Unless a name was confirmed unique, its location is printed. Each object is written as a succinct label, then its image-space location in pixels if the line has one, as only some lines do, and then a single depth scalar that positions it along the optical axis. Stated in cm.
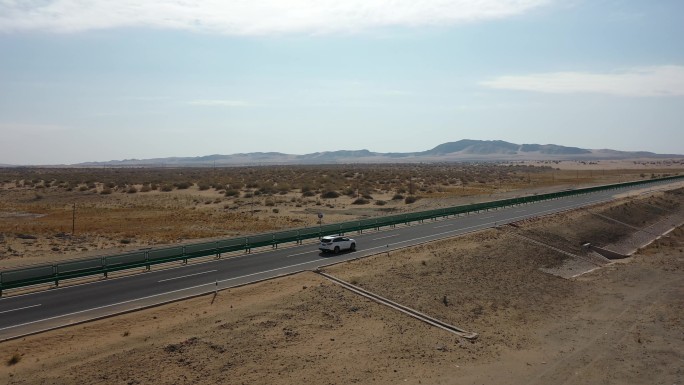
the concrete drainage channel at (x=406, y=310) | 2575
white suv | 3775
